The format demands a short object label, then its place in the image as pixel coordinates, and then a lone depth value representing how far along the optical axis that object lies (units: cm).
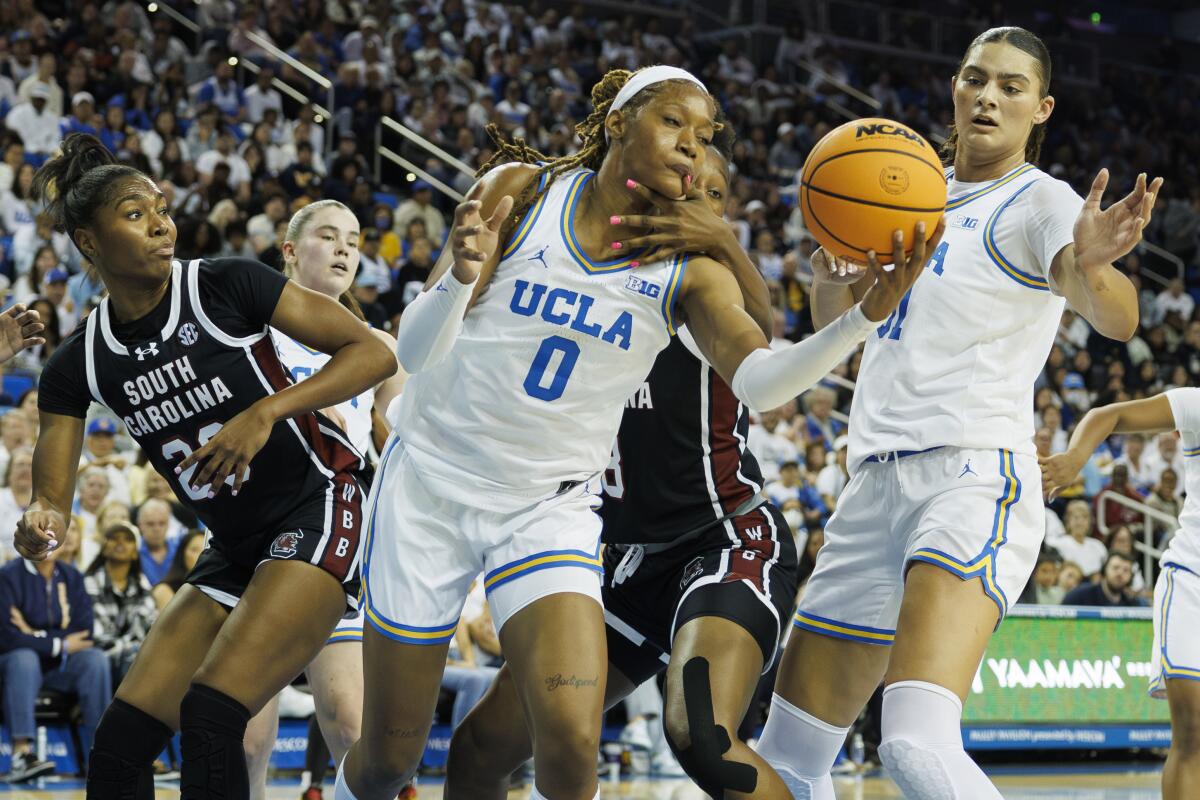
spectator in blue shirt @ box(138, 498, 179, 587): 916
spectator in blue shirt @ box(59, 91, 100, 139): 1373
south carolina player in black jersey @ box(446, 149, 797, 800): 420
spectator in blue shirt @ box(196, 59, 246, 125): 1562
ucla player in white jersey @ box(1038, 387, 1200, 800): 512
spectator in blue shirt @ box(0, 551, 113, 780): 835
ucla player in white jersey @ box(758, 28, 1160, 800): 383
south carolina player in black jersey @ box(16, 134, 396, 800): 430
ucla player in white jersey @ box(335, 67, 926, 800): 392
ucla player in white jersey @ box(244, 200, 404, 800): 532
